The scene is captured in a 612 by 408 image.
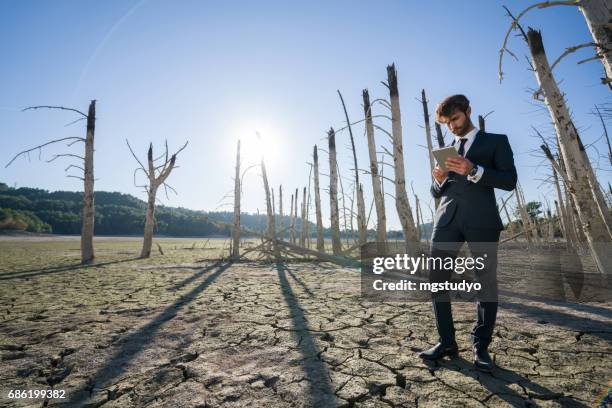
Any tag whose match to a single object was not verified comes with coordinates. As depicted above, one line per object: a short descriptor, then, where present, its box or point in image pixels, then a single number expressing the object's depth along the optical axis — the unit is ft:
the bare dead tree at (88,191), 31.71
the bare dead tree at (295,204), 51.06
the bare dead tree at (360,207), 28.11
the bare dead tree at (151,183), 38.24
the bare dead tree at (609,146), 29.17
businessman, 5.99
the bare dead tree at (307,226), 49.02
